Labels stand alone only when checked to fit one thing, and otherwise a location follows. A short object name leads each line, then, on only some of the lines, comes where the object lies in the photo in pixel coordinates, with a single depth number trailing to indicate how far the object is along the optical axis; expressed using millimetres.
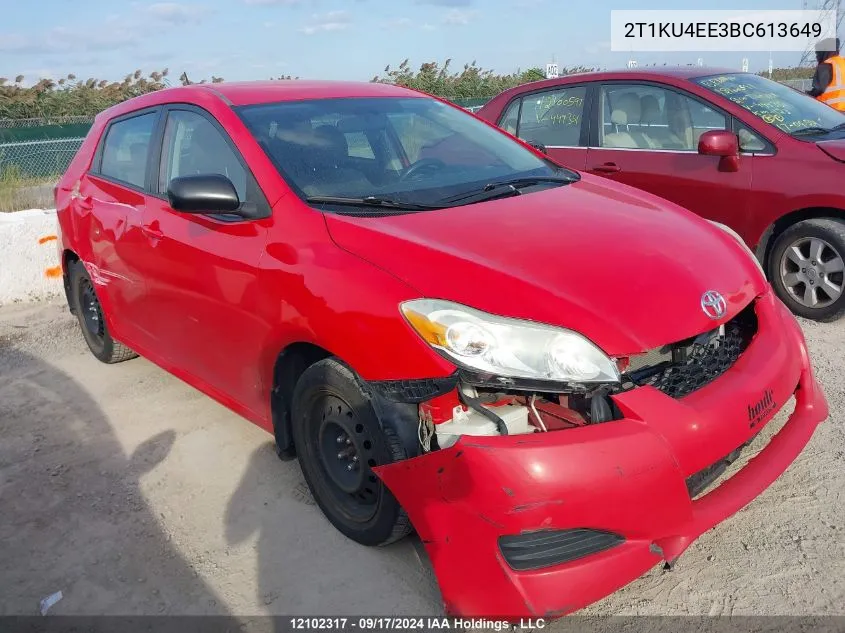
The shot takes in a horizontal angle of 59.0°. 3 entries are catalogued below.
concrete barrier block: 6438
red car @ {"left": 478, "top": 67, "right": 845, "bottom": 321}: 4793
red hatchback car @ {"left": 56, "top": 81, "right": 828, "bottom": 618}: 2121
